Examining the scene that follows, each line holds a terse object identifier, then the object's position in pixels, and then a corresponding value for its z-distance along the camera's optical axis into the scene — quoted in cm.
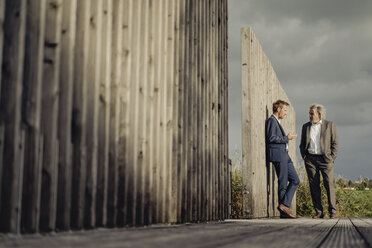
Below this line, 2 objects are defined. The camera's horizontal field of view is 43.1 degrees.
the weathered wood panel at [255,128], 622
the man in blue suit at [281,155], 706
